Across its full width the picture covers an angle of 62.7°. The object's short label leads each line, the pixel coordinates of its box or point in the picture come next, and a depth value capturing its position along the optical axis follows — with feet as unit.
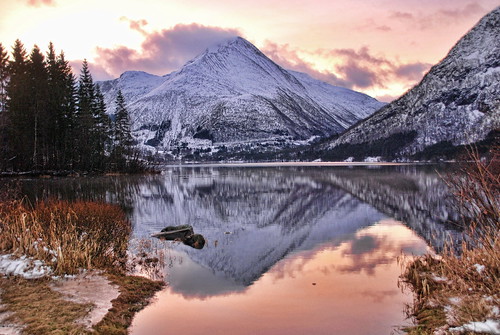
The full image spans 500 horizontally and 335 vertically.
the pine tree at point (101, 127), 314.39
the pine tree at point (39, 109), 244.63
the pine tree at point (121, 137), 335.28
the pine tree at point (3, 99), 225.13
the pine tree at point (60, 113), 269.03
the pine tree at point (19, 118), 238.48
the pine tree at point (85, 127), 286.25
